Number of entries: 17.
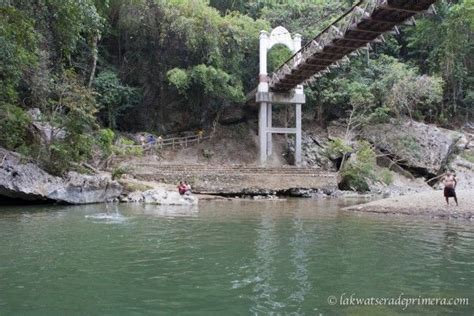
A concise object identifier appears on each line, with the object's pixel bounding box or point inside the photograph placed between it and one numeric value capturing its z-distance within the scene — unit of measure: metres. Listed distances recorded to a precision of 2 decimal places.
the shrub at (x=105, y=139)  20.20
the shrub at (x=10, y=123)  17.36
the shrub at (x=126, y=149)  22.33
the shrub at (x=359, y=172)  24.55
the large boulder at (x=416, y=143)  28.25
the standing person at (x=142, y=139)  27.94
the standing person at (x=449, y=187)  14.52
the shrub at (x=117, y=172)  19.48
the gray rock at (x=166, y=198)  18.09
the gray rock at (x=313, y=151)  29.14
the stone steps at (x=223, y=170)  22.94
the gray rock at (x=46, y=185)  16.56
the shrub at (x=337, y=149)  26.88
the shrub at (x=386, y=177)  25.83
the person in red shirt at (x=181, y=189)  18.93
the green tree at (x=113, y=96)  27.31
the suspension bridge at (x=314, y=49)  13.26
